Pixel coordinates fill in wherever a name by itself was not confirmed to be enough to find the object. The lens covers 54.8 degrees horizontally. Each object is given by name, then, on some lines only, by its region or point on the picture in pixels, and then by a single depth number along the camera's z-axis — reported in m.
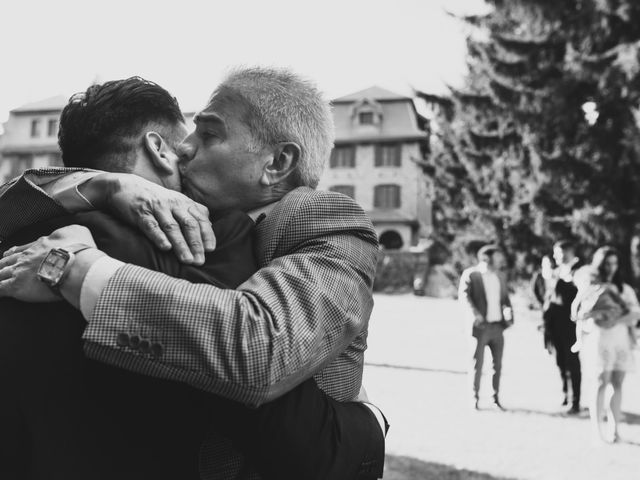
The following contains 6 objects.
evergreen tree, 18.80
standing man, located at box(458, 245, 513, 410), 8.57
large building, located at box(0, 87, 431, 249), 45.22
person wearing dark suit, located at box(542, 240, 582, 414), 8.38
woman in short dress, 6.85
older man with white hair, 1.16
